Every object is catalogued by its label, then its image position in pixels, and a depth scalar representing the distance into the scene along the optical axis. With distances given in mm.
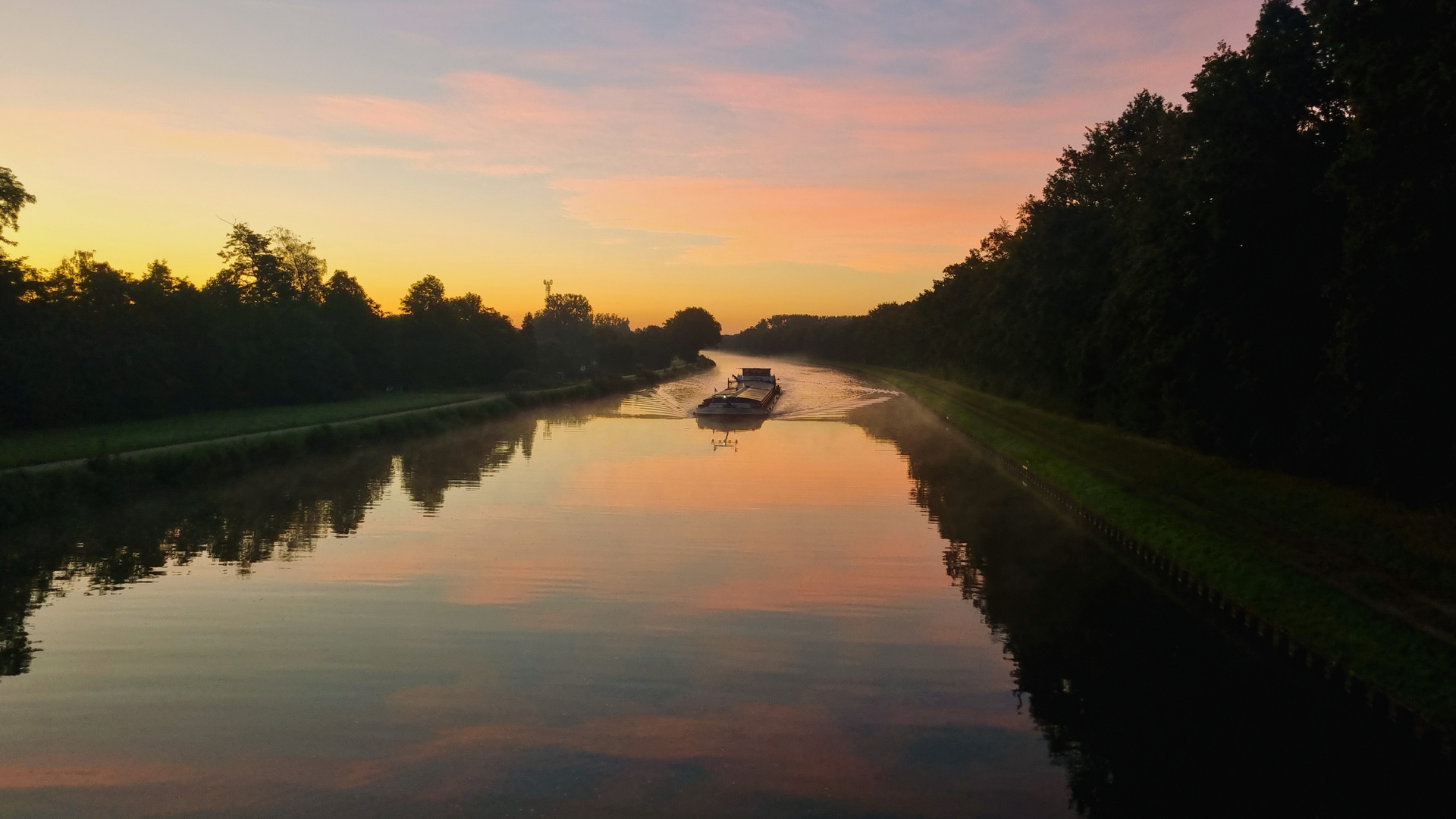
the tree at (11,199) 42094
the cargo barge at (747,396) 69625
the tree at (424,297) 91750
